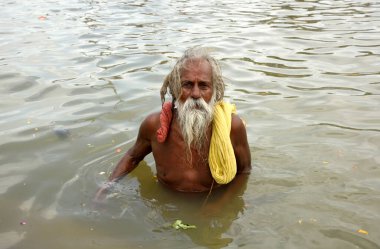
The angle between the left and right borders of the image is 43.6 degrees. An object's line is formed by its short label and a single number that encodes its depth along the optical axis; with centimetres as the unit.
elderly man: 332
